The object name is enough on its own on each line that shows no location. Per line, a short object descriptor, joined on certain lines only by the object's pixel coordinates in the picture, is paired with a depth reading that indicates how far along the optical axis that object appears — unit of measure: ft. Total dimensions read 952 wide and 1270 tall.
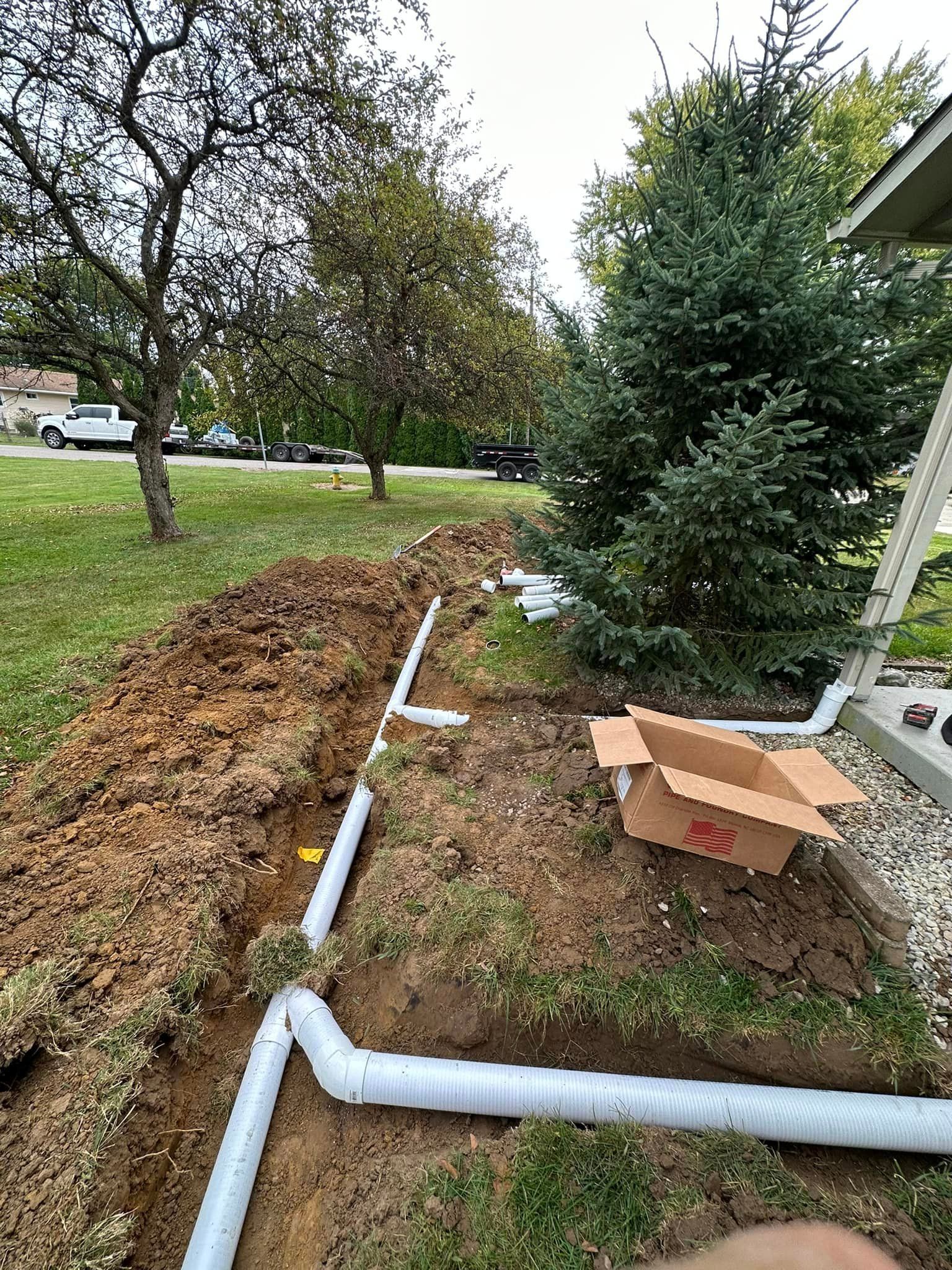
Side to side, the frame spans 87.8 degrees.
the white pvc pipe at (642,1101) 4.84
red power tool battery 9.56
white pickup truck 71.72
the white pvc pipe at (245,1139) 4.64
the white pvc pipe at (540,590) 18.21
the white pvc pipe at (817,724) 10.61
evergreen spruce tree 9.00
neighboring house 88.33
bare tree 17.54
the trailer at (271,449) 78.48
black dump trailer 63.93
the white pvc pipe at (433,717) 11.18
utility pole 39.01
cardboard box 5.94
